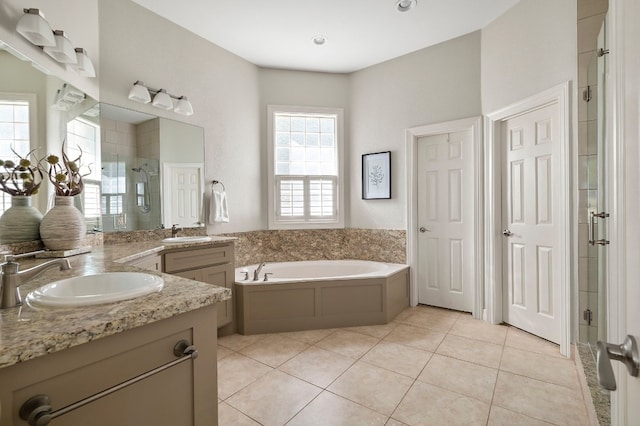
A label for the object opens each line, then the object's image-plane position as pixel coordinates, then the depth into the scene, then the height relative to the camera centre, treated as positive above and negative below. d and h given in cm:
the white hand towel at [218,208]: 321 +4
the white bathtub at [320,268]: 352 -68
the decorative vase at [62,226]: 171 -8
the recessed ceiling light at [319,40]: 317 +179
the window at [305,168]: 382 +54
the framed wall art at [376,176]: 366 +42
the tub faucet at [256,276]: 298 -63
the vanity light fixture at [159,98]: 259 +102
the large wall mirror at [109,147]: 161 +48
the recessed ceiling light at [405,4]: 264 +179
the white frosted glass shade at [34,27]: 164 +101
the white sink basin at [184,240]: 253 -24
